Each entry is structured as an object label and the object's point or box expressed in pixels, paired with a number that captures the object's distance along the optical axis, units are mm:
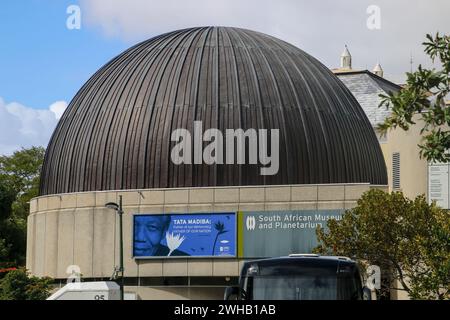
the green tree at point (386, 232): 47875
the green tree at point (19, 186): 88812
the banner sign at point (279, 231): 61625
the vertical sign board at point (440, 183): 59406
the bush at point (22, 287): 61128
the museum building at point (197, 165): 63000
